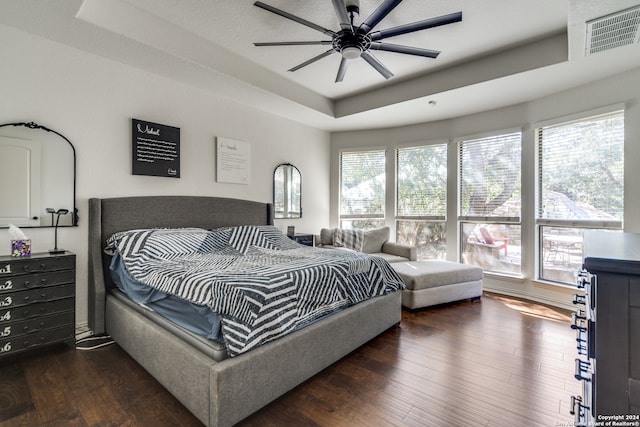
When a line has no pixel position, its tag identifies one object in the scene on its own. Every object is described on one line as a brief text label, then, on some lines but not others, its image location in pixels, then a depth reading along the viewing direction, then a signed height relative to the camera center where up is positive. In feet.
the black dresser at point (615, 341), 2.32 -1.00
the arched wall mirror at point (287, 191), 15.11 +1.18
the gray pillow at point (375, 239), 15.16 -1.27
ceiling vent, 7.15 +4.73
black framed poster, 10.21 +2.30
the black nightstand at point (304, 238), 14.51 -1.19
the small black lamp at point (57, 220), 8.50 -0.19
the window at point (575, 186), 10.75 +1.11
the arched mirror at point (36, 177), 7.89 +1.02
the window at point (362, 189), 17.49 +1.52
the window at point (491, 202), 13.58 +0.59
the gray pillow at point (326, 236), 16.08 -1.18
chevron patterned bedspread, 5.36 -1.34
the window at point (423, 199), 15.72 +0.86
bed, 5.01 -2.68
